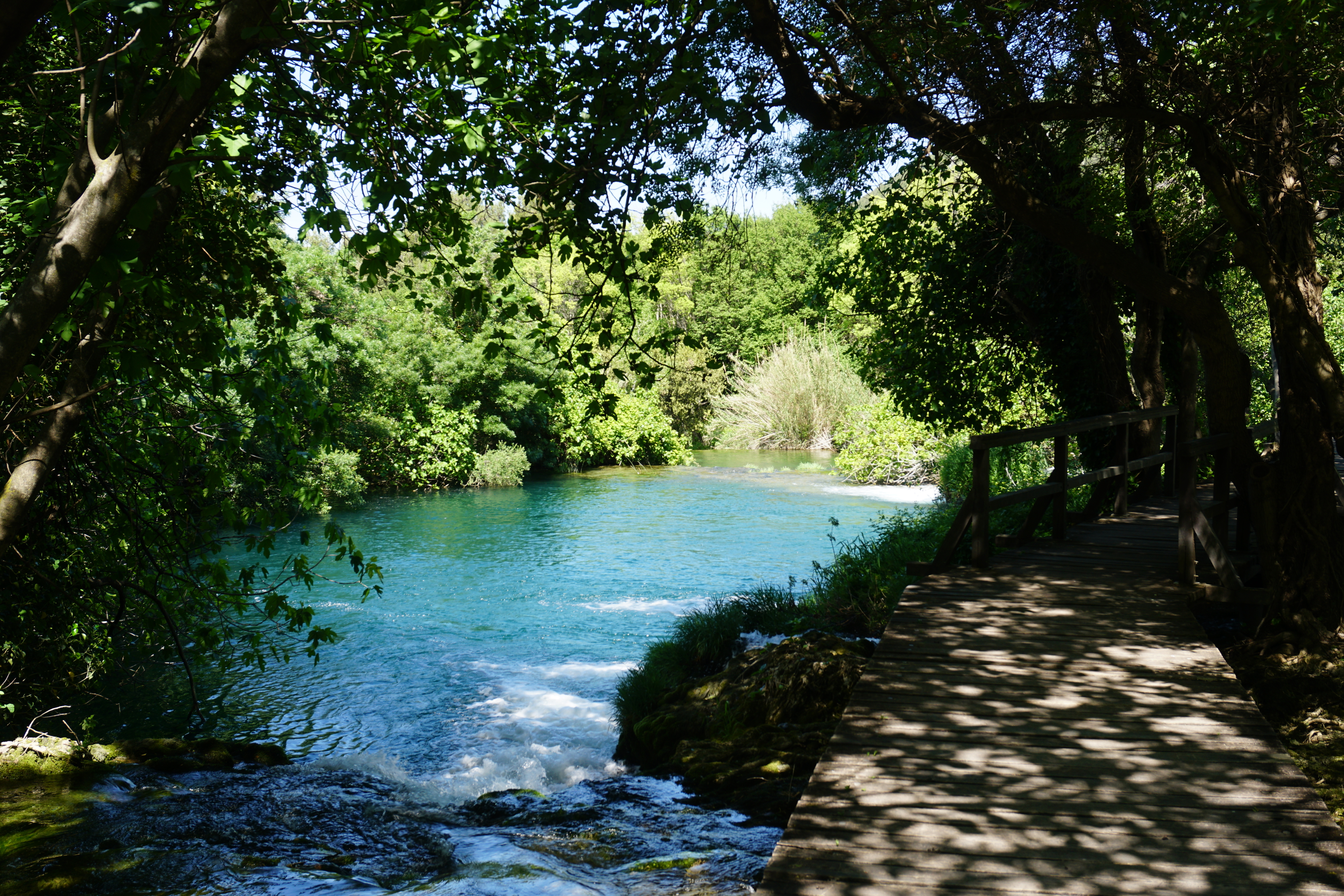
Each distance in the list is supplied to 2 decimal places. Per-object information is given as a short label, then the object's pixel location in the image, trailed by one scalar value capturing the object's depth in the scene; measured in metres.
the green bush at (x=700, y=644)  9.11
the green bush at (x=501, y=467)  29.69
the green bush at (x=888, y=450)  25.48
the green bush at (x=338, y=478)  21.53
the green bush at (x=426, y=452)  27.50
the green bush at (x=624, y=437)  34.34
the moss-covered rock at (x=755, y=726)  6.79
